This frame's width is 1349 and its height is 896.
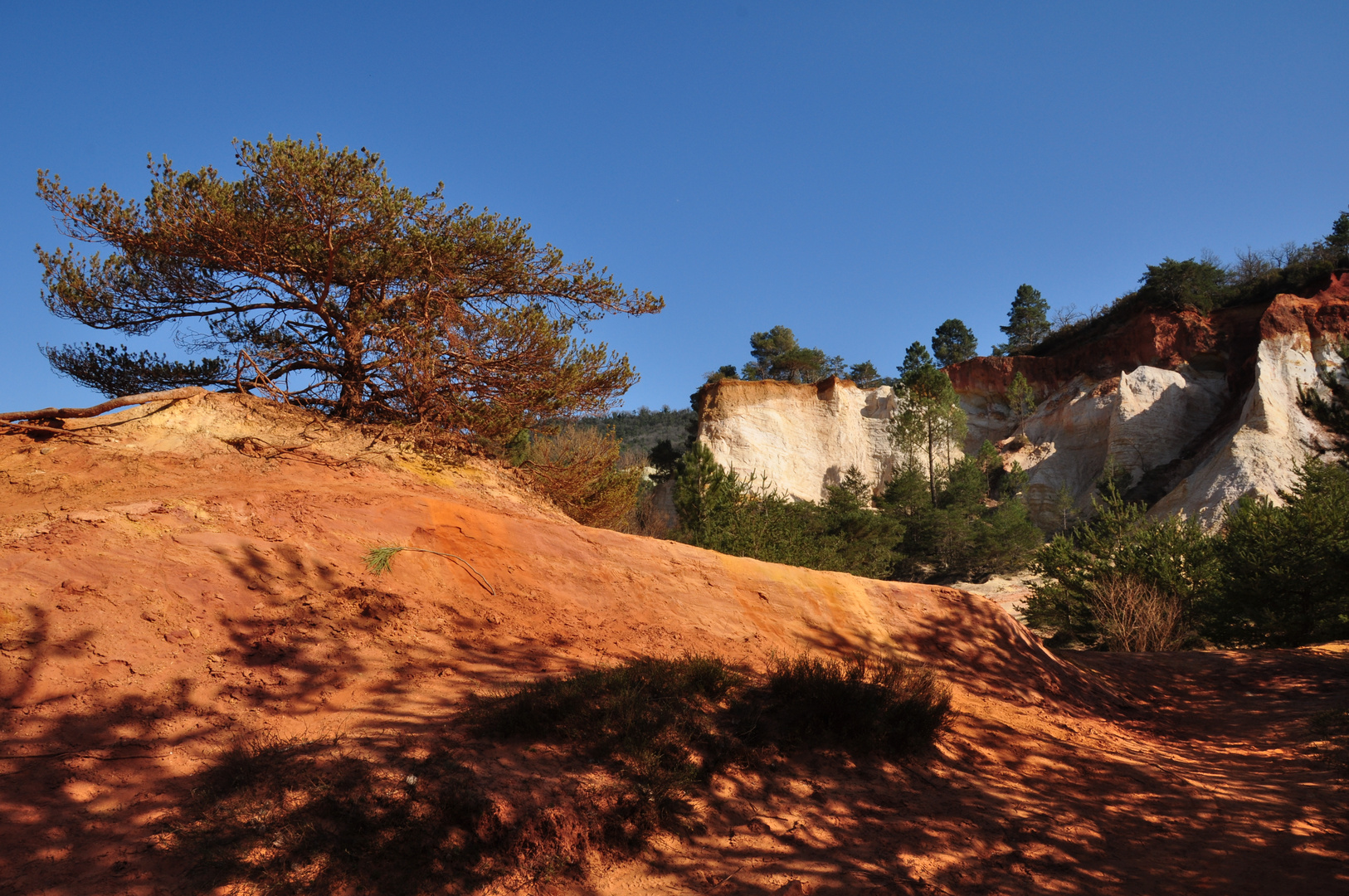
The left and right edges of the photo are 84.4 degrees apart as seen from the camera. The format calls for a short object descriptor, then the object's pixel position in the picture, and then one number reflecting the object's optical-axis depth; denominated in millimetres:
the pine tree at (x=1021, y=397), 46594
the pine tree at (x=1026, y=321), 62250
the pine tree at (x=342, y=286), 10297
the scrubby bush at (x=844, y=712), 5094
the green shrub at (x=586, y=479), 13188
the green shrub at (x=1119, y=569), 15695
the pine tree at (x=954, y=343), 64875
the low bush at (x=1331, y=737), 6082
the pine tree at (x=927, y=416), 40750
